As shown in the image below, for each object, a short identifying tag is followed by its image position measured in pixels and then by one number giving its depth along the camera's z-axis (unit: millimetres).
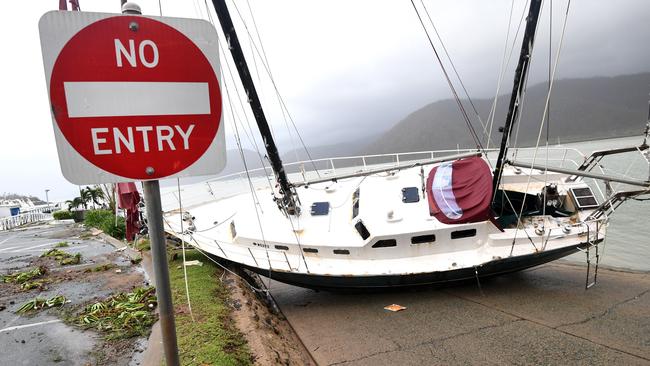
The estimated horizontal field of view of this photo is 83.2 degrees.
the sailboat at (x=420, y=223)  8797
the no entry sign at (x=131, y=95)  1528
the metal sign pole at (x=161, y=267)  1660
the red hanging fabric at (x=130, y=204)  10219
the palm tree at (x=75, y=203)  37044
